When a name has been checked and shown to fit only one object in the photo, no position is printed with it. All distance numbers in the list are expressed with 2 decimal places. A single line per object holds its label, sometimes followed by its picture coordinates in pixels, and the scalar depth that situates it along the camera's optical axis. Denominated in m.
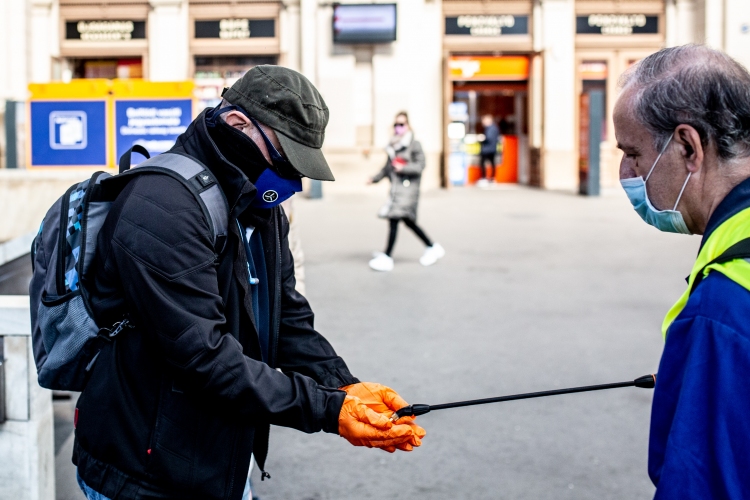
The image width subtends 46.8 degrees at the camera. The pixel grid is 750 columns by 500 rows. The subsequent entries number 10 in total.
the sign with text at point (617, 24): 20.62
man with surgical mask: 1.44
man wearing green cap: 2.01
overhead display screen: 18.97
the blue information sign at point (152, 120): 9.36
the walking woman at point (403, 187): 10.20
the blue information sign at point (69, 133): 9.63
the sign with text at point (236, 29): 20.08
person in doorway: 20.88
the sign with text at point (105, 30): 20.08
